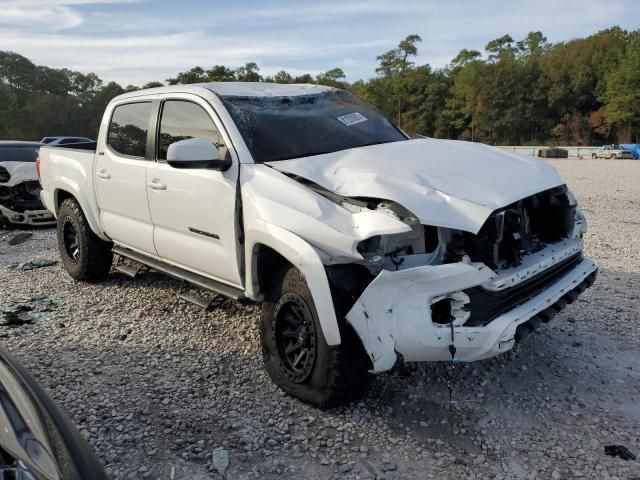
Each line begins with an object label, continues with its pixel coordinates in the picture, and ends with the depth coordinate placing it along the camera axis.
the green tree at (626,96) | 65.88
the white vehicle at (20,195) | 9.62
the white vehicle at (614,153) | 44.28
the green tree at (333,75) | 76.13
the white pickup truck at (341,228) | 2.81
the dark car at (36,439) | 1.54
